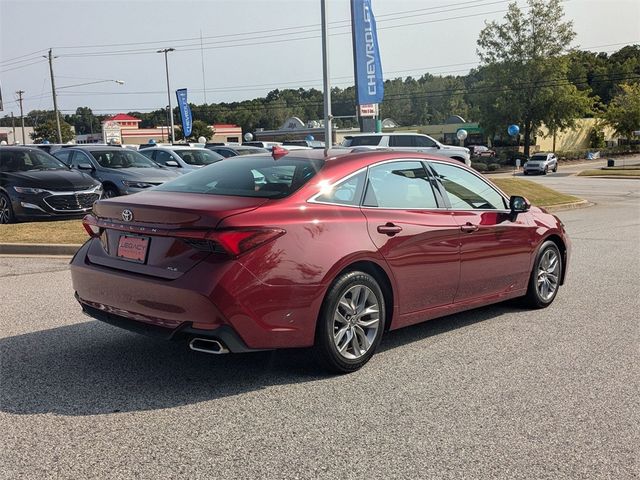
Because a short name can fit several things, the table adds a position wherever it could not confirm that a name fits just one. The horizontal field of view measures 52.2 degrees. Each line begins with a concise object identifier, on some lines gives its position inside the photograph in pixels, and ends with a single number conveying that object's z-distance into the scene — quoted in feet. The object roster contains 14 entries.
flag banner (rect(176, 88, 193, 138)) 167.43
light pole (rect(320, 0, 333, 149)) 73.46
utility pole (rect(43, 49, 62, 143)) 179.93
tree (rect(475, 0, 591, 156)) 212.23
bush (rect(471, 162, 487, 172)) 187.01
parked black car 39.45
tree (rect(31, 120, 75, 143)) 324.66
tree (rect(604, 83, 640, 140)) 231.09
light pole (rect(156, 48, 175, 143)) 175.62
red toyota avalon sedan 13.35
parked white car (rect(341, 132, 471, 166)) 83.87
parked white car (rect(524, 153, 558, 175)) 165.78
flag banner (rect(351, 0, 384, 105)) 95.55
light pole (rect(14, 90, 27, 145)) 311.84
